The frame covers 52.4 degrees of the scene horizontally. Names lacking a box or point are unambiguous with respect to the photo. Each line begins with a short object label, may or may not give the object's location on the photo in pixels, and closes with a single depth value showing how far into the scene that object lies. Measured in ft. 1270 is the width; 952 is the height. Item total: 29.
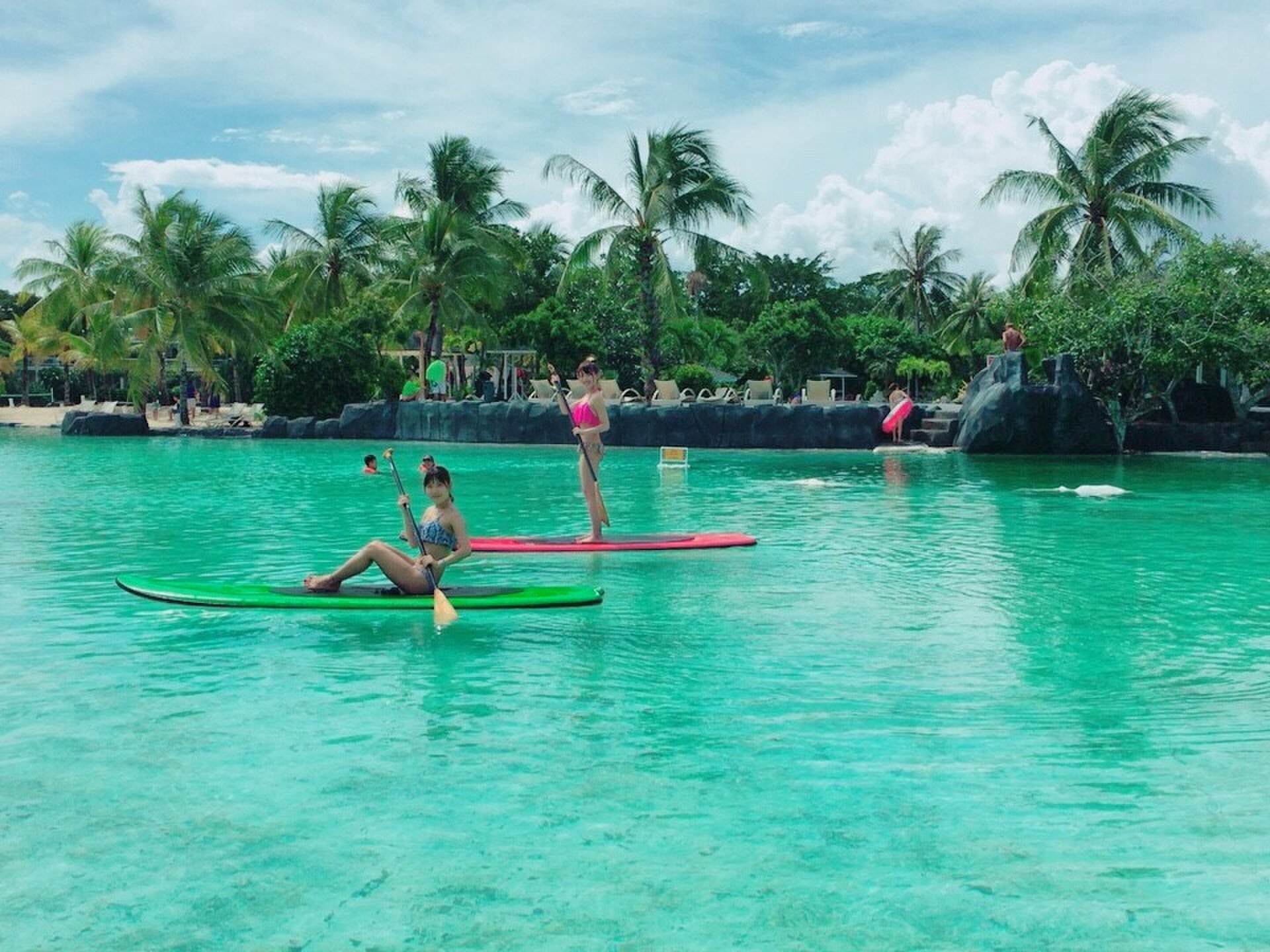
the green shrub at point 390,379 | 142.61
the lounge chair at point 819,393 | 113.39
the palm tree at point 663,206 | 110.52
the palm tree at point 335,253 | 140.67
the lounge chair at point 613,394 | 116.98
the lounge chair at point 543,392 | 119.14
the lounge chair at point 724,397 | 117.08
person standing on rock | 93.40
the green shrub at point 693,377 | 140.87
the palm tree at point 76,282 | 152.87
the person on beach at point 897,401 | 94.38
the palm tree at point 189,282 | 135.54
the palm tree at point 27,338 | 186.09
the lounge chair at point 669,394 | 115.44
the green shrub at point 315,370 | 132.57
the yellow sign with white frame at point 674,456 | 82.64
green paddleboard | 26.58
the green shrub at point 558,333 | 132.87
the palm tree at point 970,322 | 171.22
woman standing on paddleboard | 37.65
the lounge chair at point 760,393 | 118.32
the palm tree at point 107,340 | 136.98
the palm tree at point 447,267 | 124.26
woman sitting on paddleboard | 26.96
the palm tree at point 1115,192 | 102.06
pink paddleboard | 38.11
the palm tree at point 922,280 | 182.50
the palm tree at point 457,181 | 131.44
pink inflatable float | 88.69
